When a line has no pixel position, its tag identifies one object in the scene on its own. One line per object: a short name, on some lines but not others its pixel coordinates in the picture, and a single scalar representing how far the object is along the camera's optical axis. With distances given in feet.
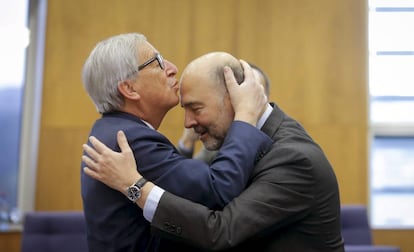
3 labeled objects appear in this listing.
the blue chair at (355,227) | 22.15
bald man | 9.72
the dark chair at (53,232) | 20.15
